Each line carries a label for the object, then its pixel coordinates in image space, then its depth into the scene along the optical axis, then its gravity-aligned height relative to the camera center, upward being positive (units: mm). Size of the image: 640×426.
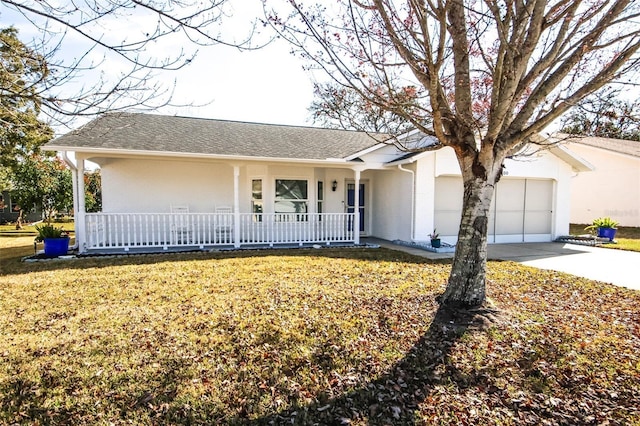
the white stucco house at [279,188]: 10164 +363
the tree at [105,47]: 3197 +1467
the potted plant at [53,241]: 9055 -1072
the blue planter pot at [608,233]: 12680 -1264
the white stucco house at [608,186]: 18766 +677
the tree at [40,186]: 18500 +747
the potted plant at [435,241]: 10844 -1316
